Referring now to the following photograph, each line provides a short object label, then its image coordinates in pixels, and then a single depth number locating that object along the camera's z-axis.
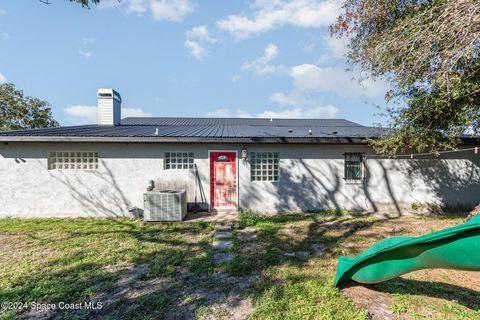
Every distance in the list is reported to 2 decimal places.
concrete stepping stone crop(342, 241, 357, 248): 4.69
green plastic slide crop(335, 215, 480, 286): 1.72
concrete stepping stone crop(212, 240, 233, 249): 4.70
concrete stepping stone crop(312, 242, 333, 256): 4.36
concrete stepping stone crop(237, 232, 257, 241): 5.16
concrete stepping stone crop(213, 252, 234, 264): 4.04
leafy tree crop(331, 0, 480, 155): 4.32
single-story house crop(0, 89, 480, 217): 6.65
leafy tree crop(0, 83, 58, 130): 18.78
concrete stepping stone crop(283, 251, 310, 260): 4.18
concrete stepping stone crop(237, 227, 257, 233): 5.64
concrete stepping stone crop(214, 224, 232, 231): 5.73
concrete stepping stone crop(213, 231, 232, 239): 5.20
